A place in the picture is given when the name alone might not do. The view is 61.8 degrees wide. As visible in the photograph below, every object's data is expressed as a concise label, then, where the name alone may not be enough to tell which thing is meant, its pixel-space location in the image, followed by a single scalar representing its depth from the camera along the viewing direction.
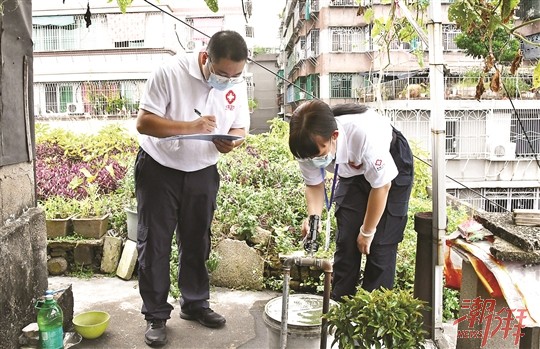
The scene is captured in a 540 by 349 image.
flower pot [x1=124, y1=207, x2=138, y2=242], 4.22
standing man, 2.55
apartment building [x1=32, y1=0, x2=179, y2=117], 16.03
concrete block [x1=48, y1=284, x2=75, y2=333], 2.85
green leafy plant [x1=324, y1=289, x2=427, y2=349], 1.80
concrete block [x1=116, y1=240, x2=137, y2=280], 3.99
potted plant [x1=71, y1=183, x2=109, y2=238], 4.28
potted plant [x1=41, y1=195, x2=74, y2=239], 4.23
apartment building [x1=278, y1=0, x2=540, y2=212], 14.49
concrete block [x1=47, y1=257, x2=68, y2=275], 4.11
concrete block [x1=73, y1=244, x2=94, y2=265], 4.13
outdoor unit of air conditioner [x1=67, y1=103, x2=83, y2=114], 15.08
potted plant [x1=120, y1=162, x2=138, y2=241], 4.24
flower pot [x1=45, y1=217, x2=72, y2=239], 4.22
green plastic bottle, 2.43
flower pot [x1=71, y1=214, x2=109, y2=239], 4.27
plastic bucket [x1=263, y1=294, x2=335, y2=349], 2.04
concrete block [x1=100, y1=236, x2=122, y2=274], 4.12
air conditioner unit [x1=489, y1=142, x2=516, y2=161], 15.27
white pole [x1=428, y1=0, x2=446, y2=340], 2.40
